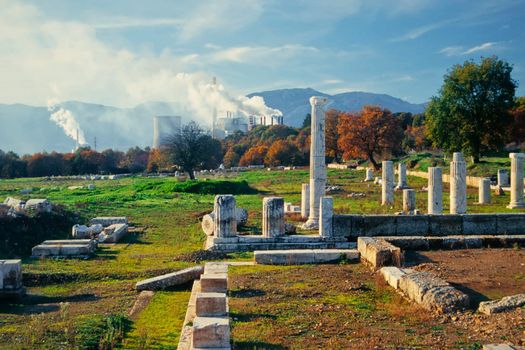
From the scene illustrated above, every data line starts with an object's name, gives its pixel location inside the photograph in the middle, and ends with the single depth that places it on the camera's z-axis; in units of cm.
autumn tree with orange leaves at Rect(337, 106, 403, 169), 5594
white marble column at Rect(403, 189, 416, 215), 2497
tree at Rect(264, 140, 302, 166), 7719
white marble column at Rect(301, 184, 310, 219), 2402
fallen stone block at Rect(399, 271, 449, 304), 952
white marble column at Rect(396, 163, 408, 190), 3693
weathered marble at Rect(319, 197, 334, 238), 1673
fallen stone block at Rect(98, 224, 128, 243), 1841
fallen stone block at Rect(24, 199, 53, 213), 2077
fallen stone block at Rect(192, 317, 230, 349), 737
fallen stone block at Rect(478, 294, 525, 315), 862
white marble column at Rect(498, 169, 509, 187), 3381
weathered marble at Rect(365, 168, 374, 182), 4606
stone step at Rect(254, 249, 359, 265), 1398
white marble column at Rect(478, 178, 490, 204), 2742
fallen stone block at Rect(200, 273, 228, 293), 1012
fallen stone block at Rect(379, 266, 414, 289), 1080
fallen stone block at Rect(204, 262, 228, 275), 1145
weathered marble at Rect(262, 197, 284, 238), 1658
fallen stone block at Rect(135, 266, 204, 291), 1192
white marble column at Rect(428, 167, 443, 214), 2195
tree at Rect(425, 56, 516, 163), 4209
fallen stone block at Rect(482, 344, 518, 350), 675
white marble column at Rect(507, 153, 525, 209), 2558
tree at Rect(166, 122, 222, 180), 4872
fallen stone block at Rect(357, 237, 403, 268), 1255
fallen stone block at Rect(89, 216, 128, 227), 2191
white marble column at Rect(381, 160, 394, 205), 2872
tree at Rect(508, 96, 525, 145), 5775
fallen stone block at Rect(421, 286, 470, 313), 898
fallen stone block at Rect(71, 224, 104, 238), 1941
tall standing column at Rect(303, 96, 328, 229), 2130
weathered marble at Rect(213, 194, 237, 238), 1648
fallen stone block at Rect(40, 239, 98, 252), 1664
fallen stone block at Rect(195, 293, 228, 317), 854
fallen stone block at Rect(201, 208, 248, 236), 1811
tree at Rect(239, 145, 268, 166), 8356
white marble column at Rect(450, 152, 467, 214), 2131
